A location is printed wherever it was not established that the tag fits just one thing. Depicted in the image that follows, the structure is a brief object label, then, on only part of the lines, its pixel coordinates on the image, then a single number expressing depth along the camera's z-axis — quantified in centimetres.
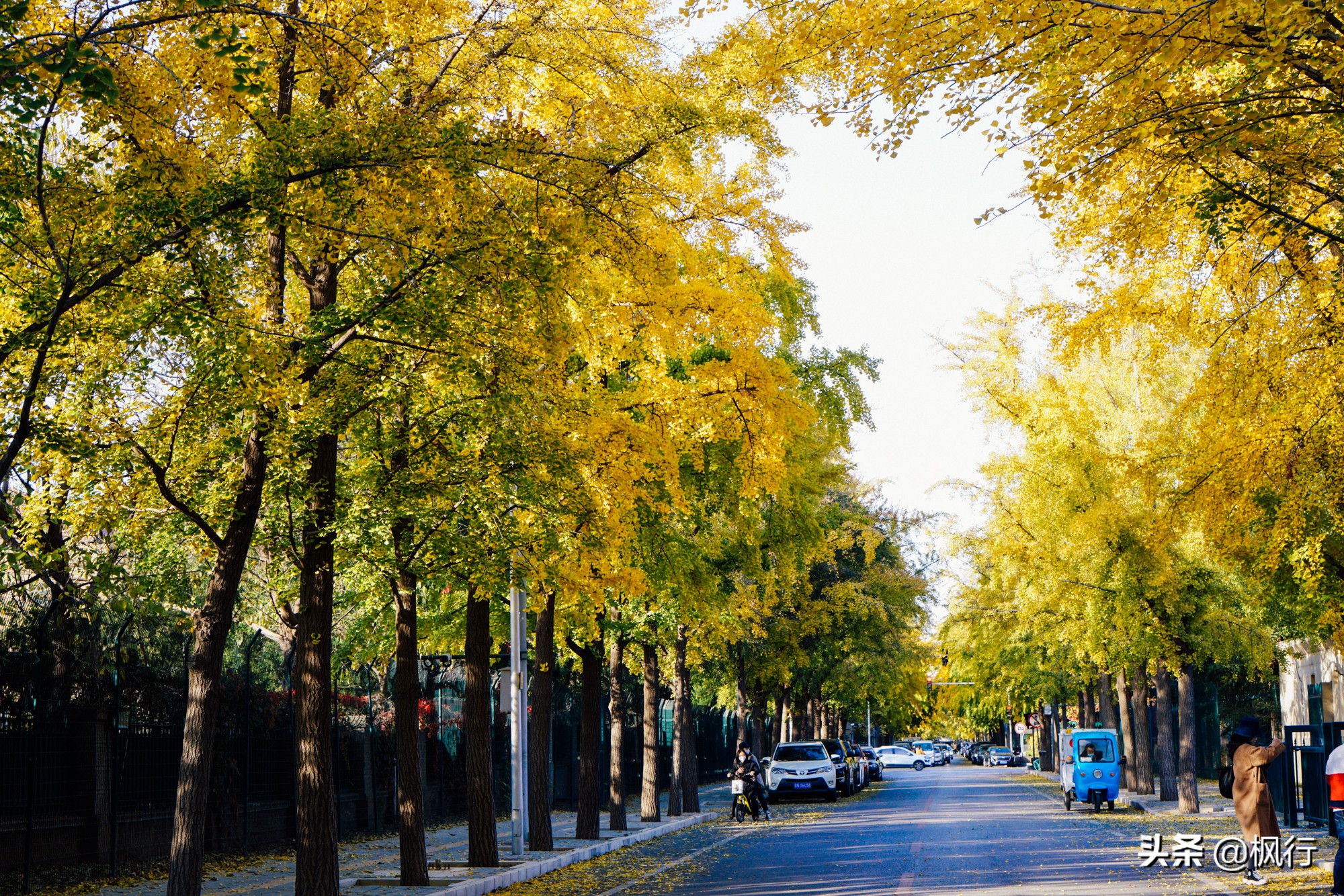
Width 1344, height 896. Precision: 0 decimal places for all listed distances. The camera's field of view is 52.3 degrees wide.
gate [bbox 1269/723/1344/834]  2234
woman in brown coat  1568
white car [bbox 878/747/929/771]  8975
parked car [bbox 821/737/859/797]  4597
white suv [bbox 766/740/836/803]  4134
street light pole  1952
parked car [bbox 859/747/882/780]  6175
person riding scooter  3200
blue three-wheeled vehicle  3152
